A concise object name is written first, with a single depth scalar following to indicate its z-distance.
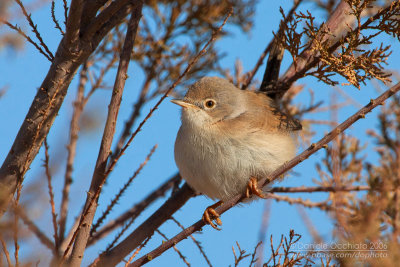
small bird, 6.69
